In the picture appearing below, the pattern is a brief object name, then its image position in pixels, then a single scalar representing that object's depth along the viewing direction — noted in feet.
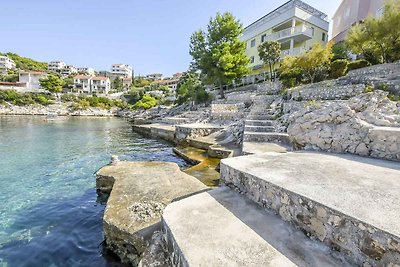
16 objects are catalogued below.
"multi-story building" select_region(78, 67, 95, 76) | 370.45
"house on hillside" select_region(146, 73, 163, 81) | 400.06
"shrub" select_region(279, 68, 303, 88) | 55.89
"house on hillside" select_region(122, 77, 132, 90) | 300.81
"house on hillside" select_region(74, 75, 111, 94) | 251.80
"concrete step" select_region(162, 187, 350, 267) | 6.38
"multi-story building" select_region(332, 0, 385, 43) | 64.64
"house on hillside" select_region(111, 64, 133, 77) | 405.80
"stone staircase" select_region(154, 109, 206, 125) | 64.75
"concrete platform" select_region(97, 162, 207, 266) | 11.34
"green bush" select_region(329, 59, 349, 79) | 49.86
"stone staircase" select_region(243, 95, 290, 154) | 26.36
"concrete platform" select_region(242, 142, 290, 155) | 22.22
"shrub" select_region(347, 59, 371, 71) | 47.98
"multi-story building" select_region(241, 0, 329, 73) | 79.15
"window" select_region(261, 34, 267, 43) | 91.91
